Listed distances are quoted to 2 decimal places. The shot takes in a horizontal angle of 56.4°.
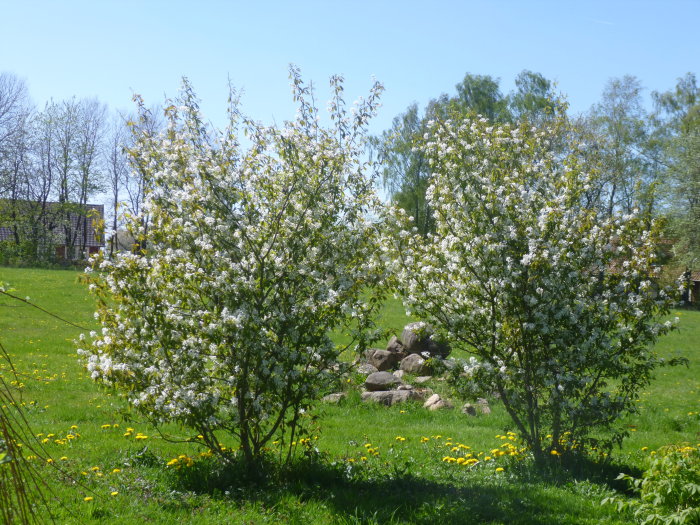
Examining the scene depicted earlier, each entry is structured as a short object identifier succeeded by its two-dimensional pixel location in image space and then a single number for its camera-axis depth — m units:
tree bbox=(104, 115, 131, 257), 46.38
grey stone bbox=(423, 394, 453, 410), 11.36
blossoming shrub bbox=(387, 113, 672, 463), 7.13
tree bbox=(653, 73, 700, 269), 31.41
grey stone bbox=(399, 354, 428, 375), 13.77
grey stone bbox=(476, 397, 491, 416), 11.29
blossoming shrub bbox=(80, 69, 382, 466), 5.97
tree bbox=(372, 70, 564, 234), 40.72
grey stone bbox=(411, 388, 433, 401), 11.89
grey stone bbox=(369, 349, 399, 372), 14.52
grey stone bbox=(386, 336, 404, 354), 14.92
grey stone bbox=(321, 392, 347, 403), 11.53
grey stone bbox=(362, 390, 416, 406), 11.59
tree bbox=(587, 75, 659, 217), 40.62
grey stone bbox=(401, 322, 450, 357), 14.74
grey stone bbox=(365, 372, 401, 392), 12.45
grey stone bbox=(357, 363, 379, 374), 13.80
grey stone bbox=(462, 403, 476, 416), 11.10
